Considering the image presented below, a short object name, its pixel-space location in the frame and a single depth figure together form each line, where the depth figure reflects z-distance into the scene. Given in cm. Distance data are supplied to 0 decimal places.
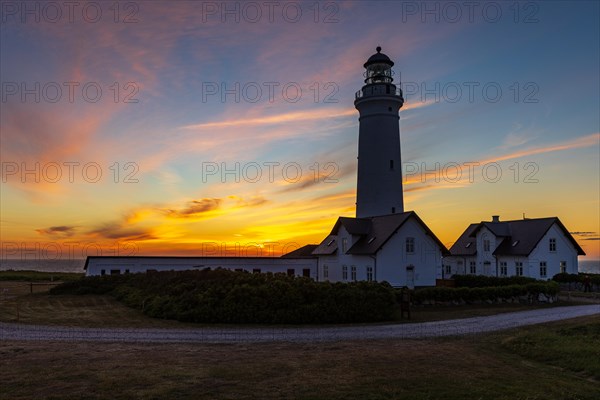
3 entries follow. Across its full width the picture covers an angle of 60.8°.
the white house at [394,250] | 3414
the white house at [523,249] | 4216
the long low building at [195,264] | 3809
